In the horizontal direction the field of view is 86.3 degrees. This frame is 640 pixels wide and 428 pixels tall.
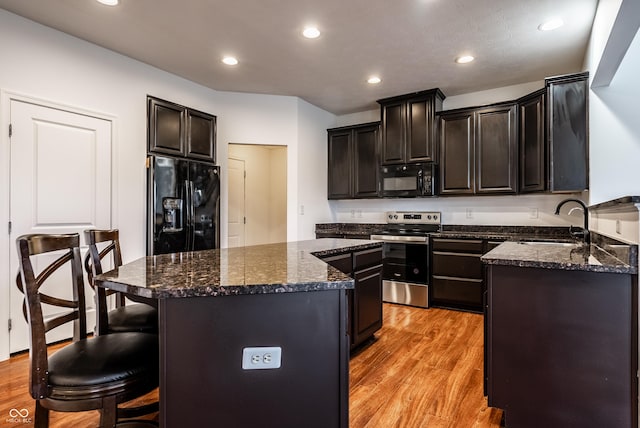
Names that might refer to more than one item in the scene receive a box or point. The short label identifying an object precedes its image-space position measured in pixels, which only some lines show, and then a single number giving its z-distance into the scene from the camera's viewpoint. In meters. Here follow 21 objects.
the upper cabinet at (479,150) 3.82
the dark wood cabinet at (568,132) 2.95
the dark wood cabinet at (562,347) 1.50
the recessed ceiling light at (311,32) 2.85
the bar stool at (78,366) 1.13
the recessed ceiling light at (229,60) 3.40
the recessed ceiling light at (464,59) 3.35
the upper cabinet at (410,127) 4.23
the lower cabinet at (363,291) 2.53
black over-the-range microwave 4.28
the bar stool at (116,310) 1.53
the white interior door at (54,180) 2.65
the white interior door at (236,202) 5.63
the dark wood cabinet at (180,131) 3.54
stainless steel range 4.04
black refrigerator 3.40
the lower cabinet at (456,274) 3.79
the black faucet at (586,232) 2.61
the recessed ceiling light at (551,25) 2.66
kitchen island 1.09
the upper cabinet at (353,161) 4.80
